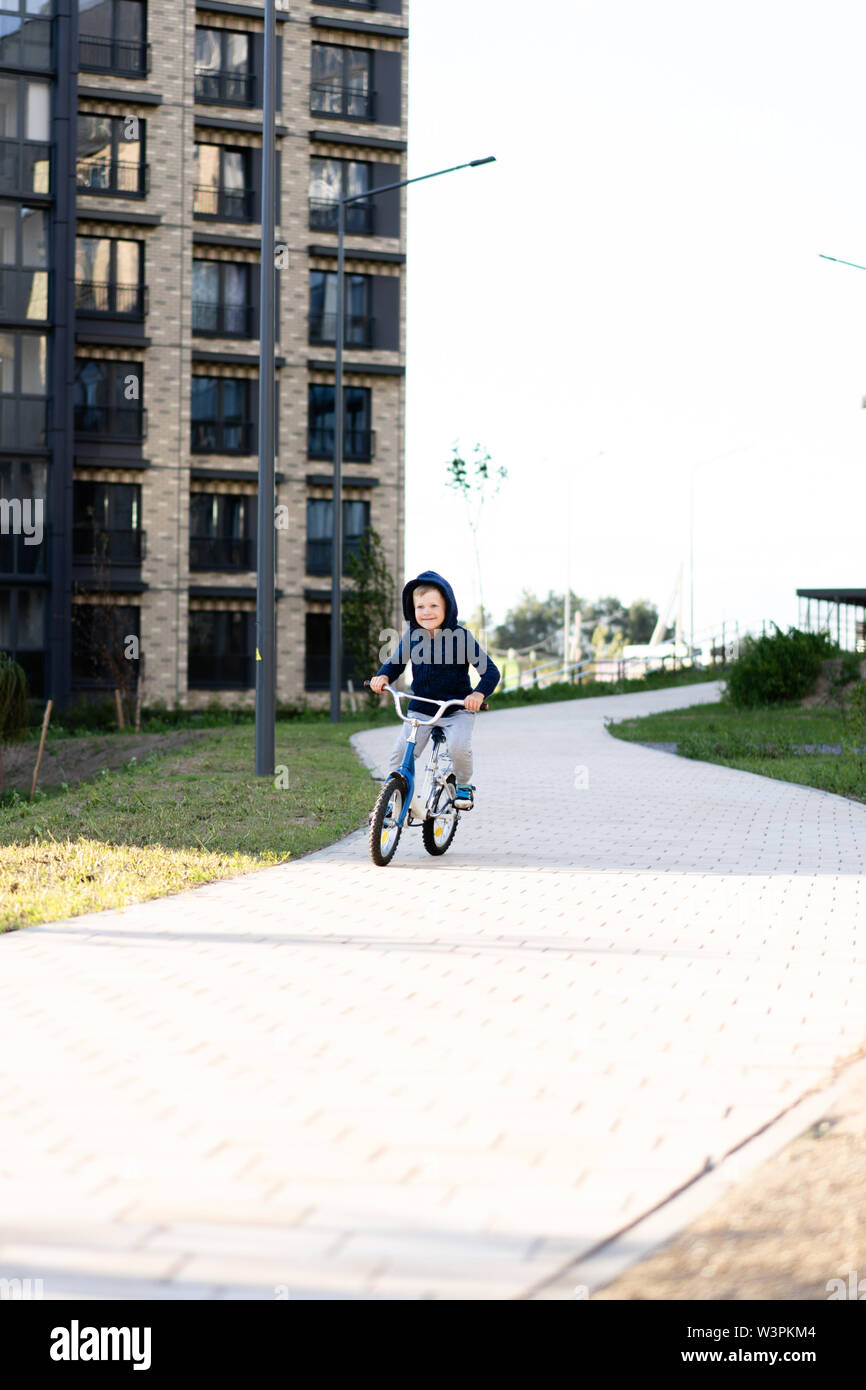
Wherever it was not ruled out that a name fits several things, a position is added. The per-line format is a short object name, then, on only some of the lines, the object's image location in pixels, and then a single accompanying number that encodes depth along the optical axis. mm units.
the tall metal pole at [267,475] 14008
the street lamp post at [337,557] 26270
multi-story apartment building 35094
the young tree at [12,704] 22995
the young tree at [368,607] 35906
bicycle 8992
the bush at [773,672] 30247
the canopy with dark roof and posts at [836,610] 48622
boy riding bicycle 9141
